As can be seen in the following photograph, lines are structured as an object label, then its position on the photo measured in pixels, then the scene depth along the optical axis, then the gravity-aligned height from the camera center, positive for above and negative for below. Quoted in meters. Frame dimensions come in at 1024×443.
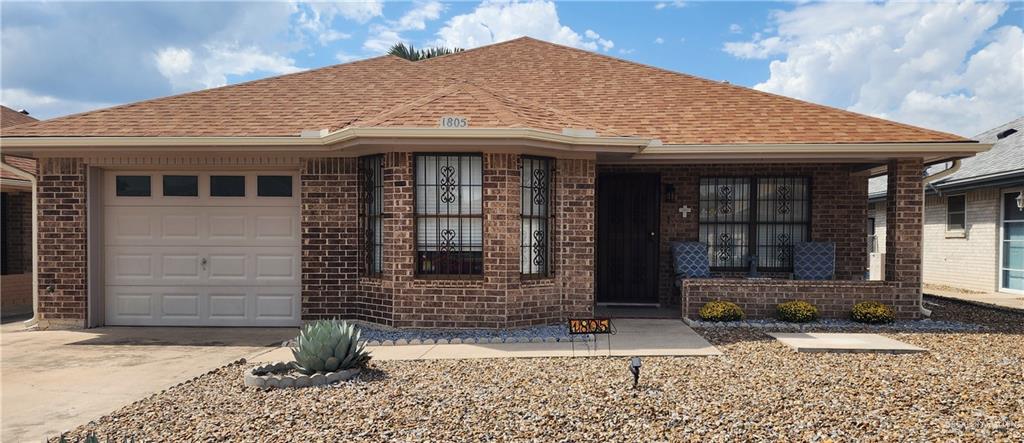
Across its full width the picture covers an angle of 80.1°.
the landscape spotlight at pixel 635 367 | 4.78 -1.19
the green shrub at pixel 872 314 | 8.11 -1.29
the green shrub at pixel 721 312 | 8.13 -1.28
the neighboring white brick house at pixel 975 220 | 13.00 -0.07
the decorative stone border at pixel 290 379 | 5.18 -1.42
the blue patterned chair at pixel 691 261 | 9.37 -0.69
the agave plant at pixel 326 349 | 5.33 -1.19
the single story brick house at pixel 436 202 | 7.57 +0.18
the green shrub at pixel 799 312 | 8.10 -1.27
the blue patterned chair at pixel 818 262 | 9.38 -0.70
